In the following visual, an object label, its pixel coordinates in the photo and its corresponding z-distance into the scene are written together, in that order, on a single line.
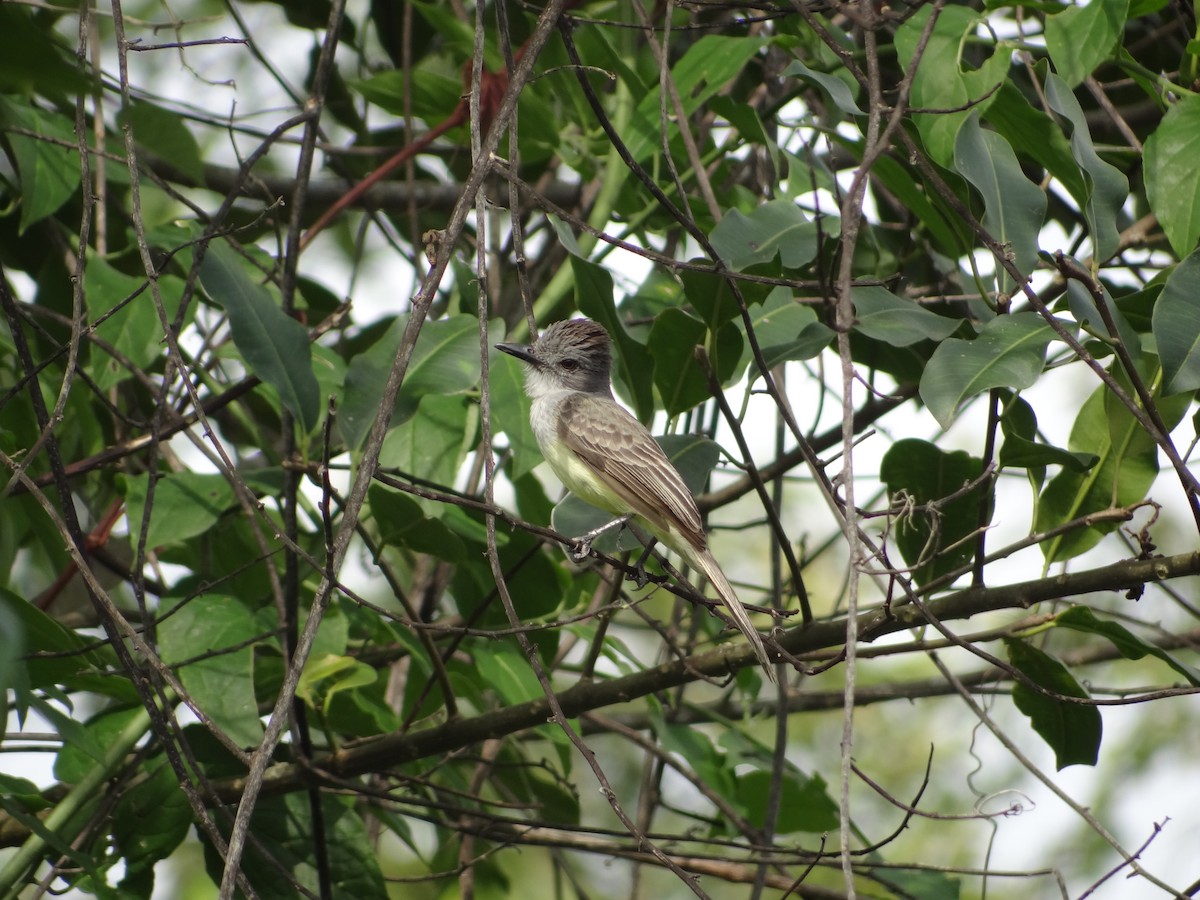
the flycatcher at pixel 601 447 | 8.76
